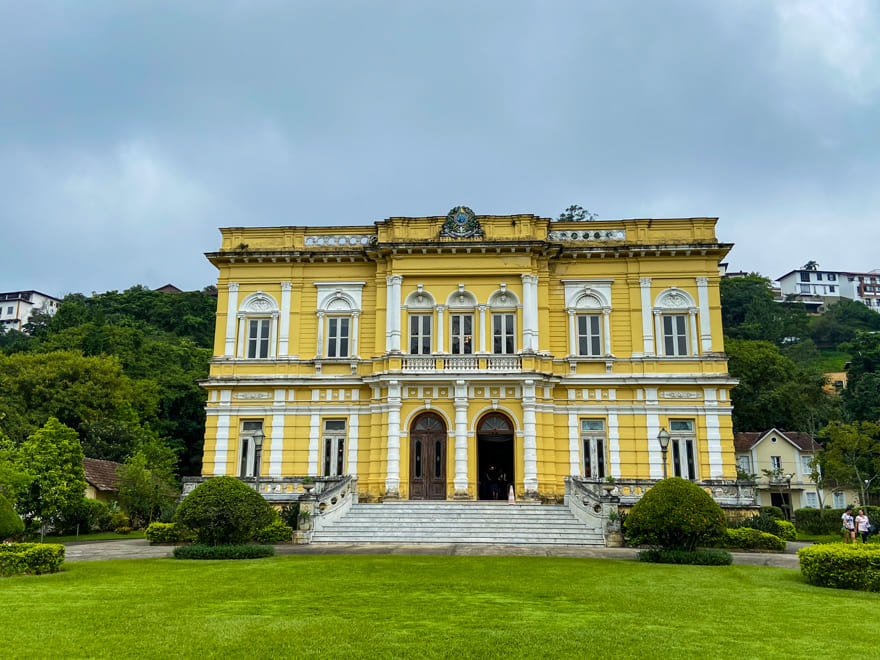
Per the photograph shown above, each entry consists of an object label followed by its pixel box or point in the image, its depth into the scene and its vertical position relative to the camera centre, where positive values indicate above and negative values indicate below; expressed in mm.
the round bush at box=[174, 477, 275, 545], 18078 -956
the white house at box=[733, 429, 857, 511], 49344 +837
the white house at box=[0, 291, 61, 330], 107188 +24470
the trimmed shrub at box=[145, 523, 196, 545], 22328 -1863
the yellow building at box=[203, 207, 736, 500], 28203 +4832
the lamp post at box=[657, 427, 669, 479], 22297 +1134
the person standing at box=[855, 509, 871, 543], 20781 -1252
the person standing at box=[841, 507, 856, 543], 21094 -1360
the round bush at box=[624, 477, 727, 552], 17016 -898
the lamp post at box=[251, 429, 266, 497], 23875 +1089
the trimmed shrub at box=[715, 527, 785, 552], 20891 -1799
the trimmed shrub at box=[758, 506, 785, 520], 27125 -1267
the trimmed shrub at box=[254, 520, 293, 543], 21605 -1759
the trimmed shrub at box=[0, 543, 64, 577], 14438 -1708
